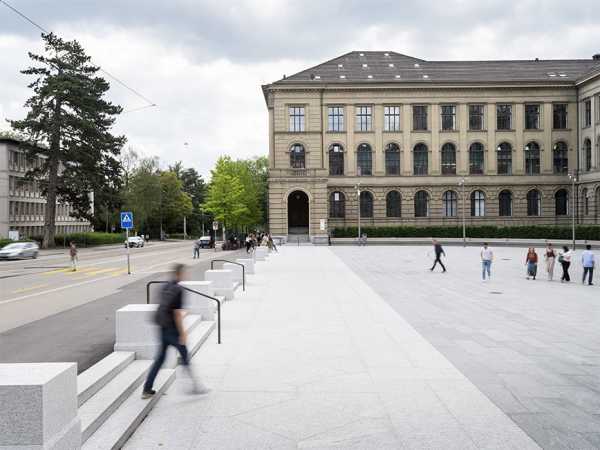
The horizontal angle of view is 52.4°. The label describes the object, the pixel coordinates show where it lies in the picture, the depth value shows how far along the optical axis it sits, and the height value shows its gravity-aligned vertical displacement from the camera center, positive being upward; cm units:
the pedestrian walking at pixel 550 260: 2556 -152
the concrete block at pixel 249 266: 2728 -176
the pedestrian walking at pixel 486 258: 2466 -135
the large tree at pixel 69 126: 6097 +1035
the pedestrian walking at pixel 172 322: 798 -125
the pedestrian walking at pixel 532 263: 2558 -164
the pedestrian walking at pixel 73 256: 3325 -149
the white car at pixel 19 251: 4692 -167
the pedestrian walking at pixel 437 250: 2924 -121
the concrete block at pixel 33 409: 484 -146
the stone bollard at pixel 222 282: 1859 -169
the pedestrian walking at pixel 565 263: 2486 -161
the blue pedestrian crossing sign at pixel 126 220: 2962 +40
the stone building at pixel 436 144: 7100 +962
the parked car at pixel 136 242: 7600 -175
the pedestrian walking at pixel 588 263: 2352 -153
